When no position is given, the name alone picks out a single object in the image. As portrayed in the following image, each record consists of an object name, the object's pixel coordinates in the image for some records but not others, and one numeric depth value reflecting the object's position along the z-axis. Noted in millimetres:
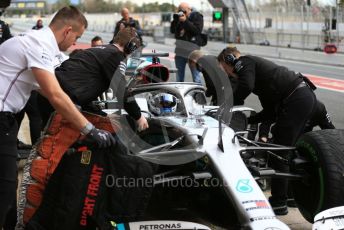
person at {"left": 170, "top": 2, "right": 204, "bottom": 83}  10188
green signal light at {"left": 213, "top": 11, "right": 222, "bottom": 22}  28991
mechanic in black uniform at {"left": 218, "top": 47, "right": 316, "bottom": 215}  4734
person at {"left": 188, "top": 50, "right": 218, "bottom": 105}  5309
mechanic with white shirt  3076
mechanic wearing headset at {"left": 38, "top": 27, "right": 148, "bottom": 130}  3979
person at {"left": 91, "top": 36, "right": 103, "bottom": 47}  8945
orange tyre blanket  3523
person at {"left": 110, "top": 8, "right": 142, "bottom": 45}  10621
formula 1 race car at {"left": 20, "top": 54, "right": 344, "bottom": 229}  3564
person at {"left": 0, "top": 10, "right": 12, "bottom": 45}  6555
